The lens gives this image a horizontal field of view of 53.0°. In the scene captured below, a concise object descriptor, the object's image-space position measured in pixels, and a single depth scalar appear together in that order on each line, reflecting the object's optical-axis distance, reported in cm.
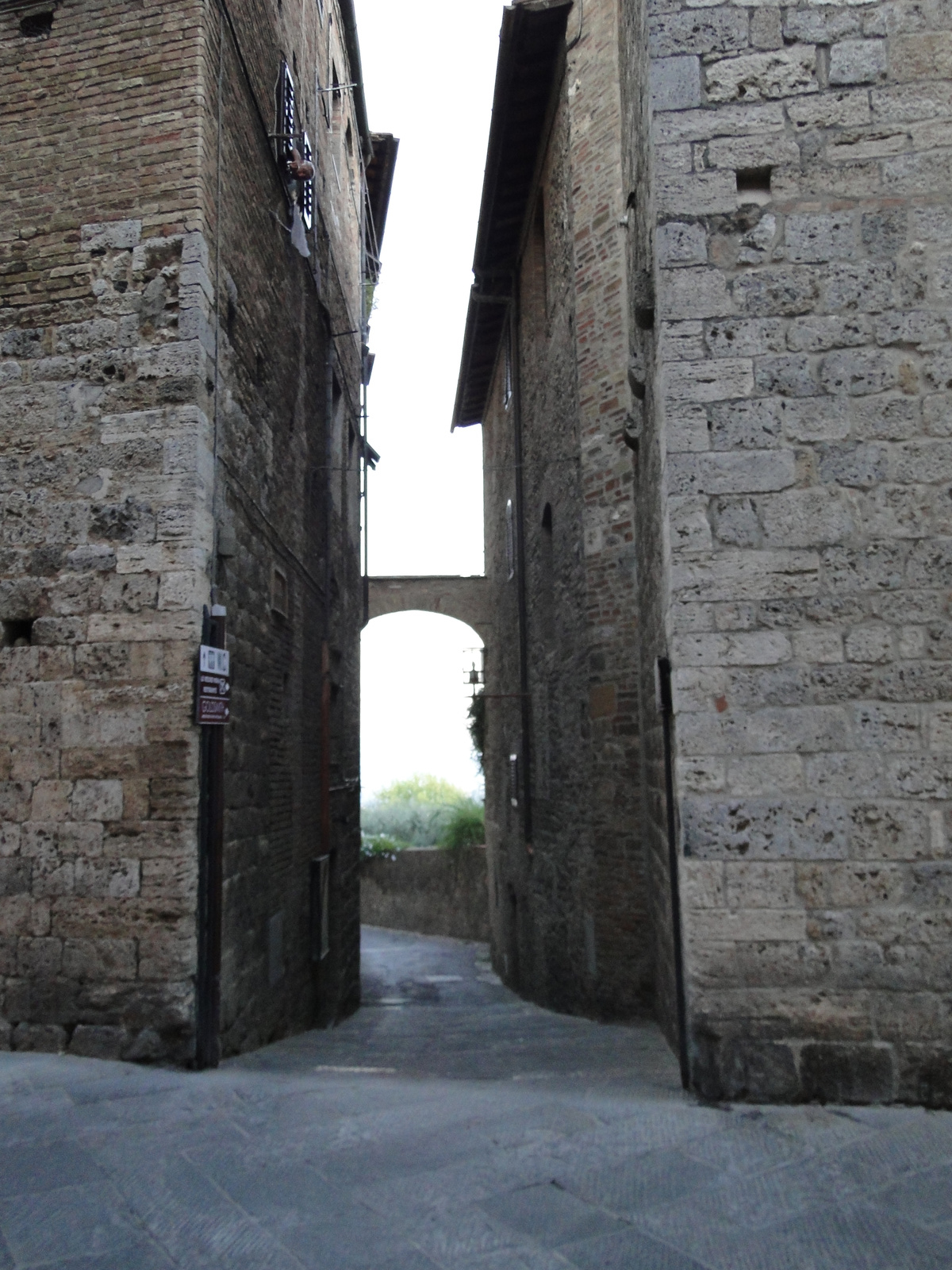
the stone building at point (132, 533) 466
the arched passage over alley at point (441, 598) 1681
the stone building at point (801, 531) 392
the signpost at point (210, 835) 466
